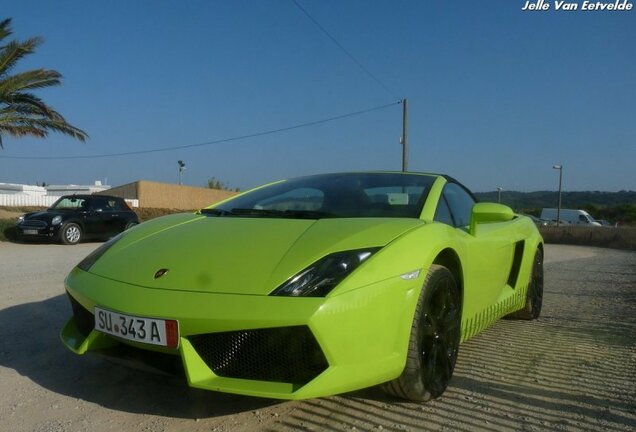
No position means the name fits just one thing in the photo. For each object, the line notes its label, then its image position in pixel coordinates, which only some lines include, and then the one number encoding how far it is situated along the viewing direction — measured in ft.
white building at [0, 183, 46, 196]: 132.55
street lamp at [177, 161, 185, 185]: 144.05
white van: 124.47
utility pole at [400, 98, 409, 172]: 78.74
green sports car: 7.32
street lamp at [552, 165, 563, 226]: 124.43
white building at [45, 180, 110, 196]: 141.28
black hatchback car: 40.42
